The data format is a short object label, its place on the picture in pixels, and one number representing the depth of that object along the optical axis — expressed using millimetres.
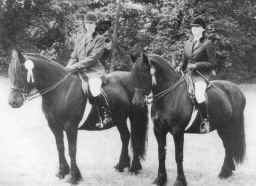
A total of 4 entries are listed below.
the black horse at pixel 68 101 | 6879
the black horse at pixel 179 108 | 6785
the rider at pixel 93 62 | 7652
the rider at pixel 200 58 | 7414
